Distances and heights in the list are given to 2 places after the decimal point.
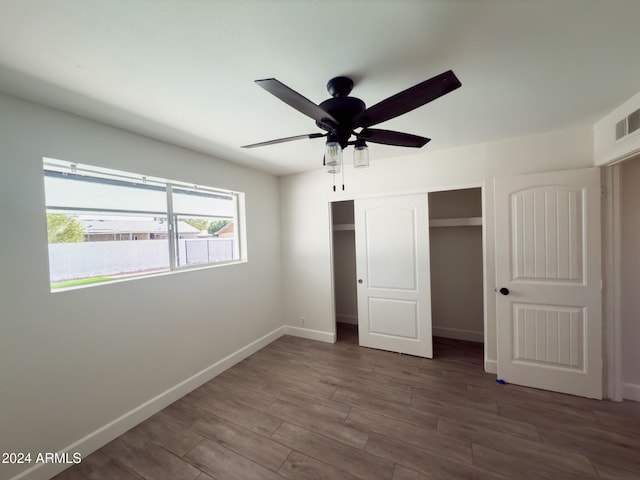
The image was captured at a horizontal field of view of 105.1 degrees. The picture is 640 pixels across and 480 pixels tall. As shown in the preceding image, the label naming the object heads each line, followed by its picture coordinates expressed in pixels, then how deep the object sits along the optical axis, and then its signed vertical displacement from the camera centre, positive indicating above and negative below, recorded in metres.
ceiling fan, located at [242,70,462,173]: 1.03 +0.61
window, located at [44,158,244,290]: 1.81 +0.16
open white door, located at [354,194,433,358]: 3.00 -0.54
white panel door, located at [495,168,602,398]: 2.18 -0.52
